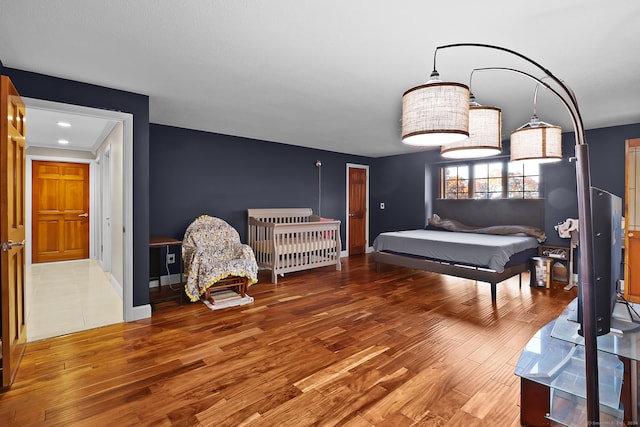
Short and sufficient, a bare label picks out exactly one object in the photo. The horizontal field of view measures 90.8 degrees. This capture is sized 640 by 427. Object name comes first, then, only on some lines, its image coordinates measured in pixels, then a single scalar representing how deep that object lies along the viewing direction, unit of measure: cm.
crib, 479
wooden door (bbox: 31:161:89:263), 592
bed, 396
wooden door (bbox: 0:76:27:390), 200
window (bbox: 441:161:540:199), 544
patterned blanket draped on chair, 369
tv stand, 143
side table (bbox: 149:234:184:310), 365
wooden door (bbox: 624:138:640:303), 367
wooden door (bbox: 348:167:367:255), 723
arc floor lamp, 108
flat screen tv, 128
